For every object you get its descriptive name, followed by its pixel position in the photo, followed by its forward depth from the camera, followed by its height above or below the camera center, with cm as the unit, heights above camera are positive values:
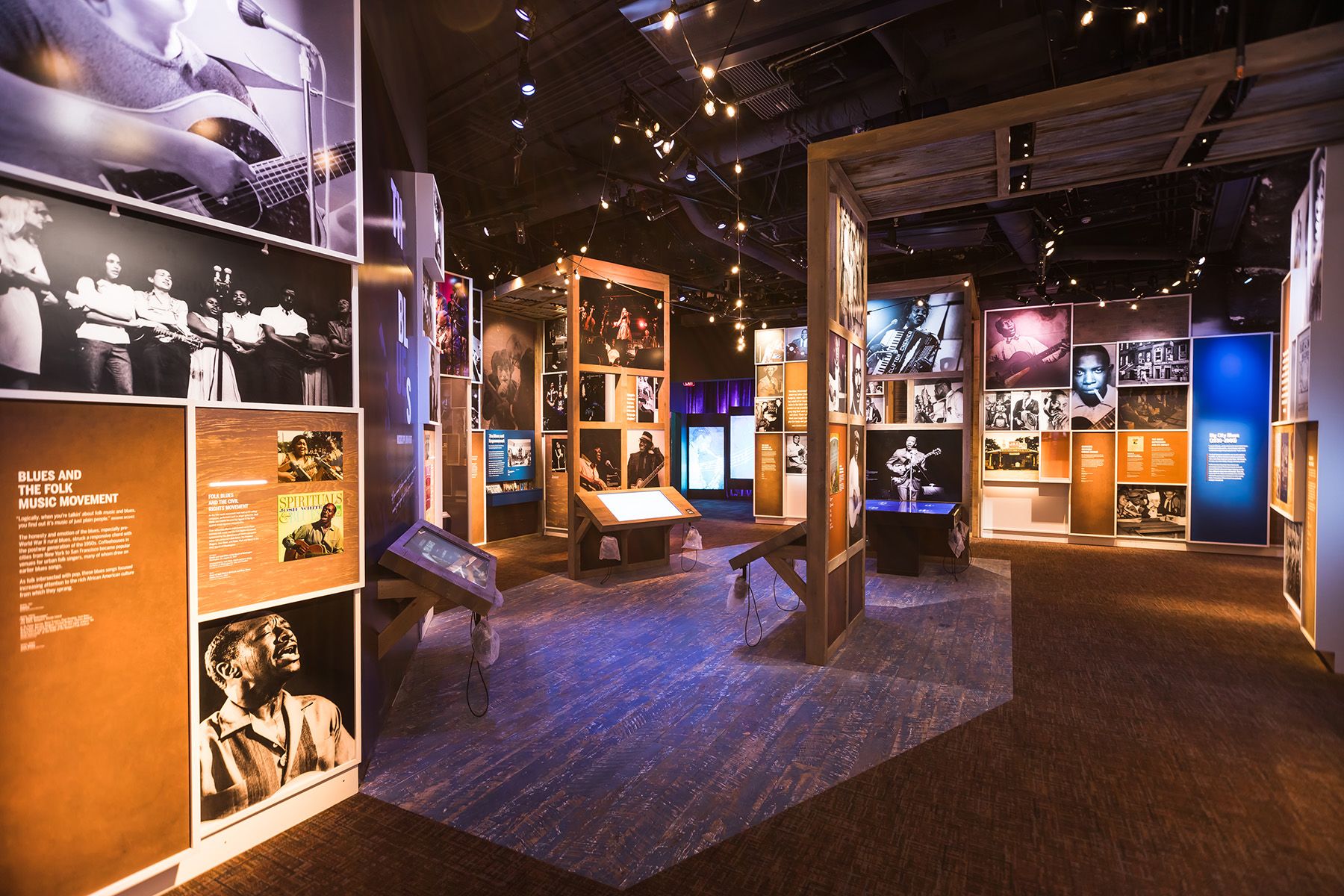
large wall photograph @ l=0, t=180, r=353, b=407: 183 +48
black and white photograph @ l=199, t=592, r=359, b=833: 234 -111
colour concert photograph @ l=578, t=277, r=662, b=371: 728 +146
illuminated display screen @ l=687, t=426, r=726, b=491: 1734 -55
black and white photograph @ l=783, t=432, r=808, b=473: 1216 -28
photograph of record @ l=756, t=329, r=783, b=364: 1238 +197
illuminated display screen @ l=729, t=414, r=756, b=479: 1692 -22
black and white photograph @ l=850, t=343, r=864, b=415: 525 +54
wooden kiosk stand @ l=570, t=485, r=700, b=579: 683 -98
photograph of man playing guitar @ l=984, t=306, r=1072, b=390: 1023 +161
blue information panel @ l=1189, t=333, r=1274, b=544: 893 -1
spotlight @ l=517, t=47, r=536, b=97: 426 +269
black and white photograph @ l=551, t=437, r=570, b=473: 1095 -28
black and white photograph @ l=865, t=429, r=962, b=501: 811 -37
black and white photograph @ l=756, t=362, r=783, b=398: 1245 +125
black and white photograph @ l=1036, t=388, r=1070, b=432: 1022 +49
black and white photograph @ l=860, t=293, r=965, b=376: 859 +158
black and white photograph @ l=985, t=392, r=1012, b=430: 1062 +50
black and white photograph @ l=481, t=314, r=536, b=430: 1082 +124
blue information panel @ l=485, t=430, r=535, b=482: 1009 -27
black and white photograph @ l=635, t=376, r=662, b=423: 777 +57
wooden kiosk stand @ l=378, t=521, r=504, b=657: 313 -79
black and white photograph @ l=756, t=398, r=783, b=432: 1244 +52
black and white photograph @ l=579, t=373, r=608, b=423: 734 +53
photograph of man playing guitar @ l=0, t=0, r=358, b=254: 180 +117
